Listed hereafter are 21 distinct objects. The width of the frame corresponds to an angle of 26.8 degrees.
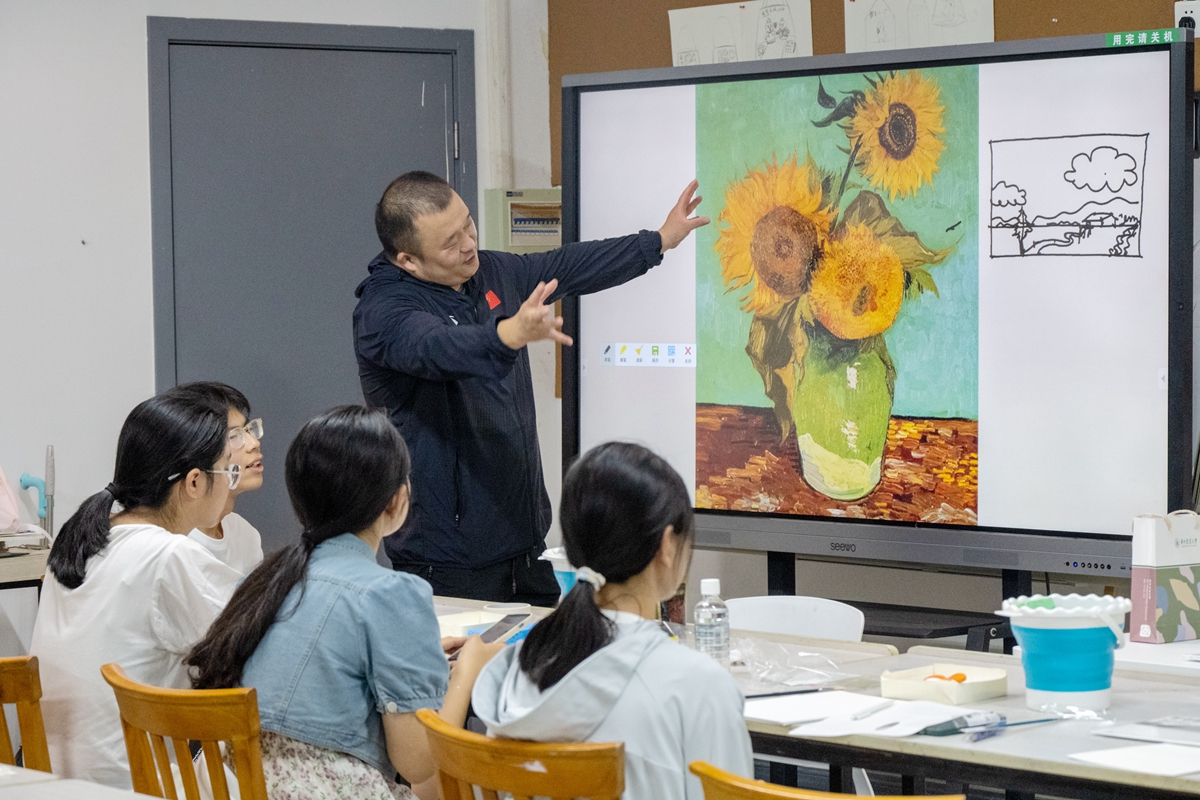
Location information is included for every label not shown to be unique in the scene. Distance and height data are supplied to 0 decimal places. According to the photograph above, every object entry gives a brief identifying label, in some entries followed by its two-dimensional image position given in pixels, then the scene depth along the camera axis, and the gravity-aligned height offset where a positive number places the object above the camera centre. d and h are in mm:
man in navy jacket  6031 -363
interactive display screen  5973 -70
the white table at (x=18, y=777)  2791 -565
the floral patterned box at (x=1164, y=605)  4735 -644
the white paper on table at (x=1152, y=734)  3385 -642
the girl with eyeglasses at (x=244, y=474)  4712 -435
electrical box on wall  8465 +172
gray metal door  8350 +291
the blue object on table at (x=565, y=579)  4574 -572
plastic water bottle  4451 -639
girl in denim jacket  3429 -529
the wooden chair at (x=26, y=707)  3709 -652
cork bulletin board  6755 +708
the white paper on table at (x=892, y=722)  3508 -650
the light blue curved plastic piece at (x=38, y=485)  8036 -668
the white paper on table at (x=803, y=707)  3668 -662
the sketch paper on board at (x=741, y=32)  7668 +737
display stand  6138 -887
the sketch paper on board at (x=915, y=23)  7139 +703
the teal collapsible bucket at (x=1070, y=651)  3692 -568
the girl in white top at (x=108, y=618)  4129 -567
